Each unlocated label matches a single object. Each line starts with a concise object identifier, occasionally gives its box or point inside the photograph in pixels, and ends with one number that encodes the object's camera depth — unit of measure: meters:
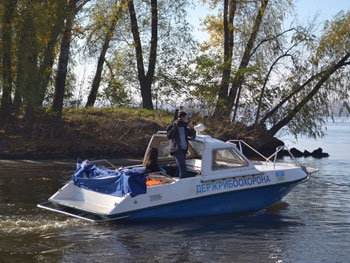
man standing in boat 13.87
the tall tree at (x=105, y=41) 33.06
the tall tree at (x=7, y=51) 25.92
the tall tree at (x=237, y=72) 33.56
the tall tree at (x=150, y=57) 34.84
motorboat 12.83
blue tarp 12.63
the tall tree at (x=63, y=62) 28.94
